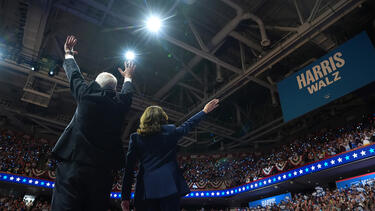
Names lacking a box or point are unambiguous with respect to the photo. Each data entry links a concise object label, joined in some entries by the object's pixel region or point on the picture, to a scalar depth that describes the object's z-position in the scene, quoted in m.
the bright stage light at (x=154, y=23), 9.54
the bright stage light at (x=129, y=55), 11.72
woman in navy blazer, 2.14
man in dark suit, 1.64
